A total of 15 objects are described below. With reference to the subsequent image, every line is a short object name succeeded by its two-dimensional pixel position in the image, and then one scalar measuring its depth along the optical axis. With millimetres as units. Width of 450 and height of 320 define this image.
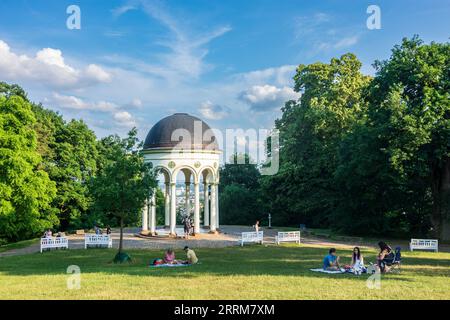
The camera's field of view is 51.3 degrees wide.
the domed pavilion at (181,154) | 35875
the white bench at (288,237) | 31536
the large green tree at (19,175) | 30953
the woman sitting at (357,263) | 18234
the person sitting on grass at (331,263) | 18938
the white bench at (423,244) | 27891
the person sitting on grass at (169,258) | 21031
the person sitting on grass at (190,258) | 21222
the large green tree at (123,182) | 22859
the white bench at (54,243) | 28297
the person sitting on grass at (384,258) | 18828
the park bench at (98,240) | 29672
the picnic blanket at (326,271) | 18356
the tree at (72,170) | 43875
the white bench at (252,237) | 30703
